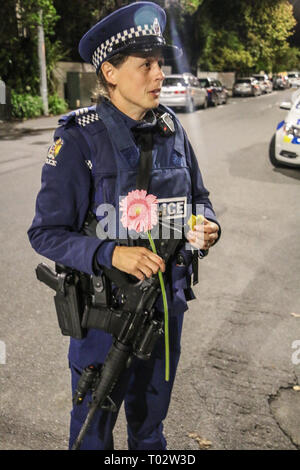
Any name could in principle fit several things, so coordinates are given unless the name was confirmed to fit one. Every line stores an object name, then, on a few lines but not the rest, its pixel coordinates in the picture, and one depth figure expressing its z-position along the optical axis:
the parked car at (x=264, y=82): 36.55
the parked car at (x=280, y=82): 44.84
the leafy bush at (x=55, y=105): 17.42
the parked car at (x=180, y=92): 19.48
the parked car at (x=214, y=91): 23.62
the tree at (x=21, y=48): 15.20
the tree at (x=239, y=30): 34.31
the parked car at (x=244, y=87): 32.28
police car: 8.30
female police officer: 1.63
